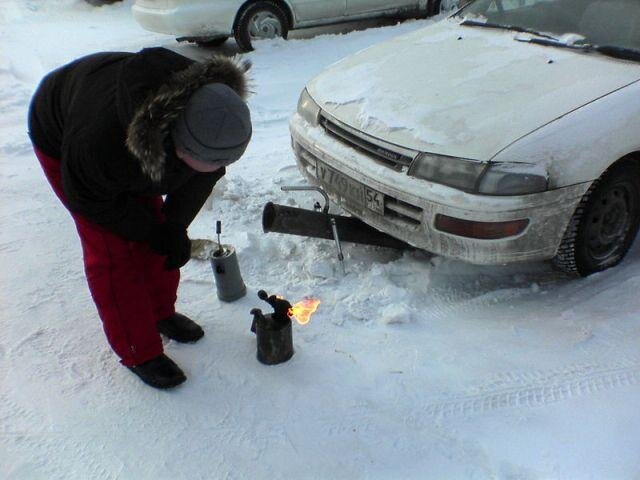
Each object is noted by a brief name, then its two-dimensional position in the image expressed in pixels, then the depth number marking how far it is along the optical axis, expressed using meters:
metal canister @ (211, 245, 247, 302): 2.66
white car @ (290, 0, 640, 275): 2.42
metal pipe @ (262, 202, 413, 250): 2.90
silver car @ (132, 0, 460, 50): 6.87
